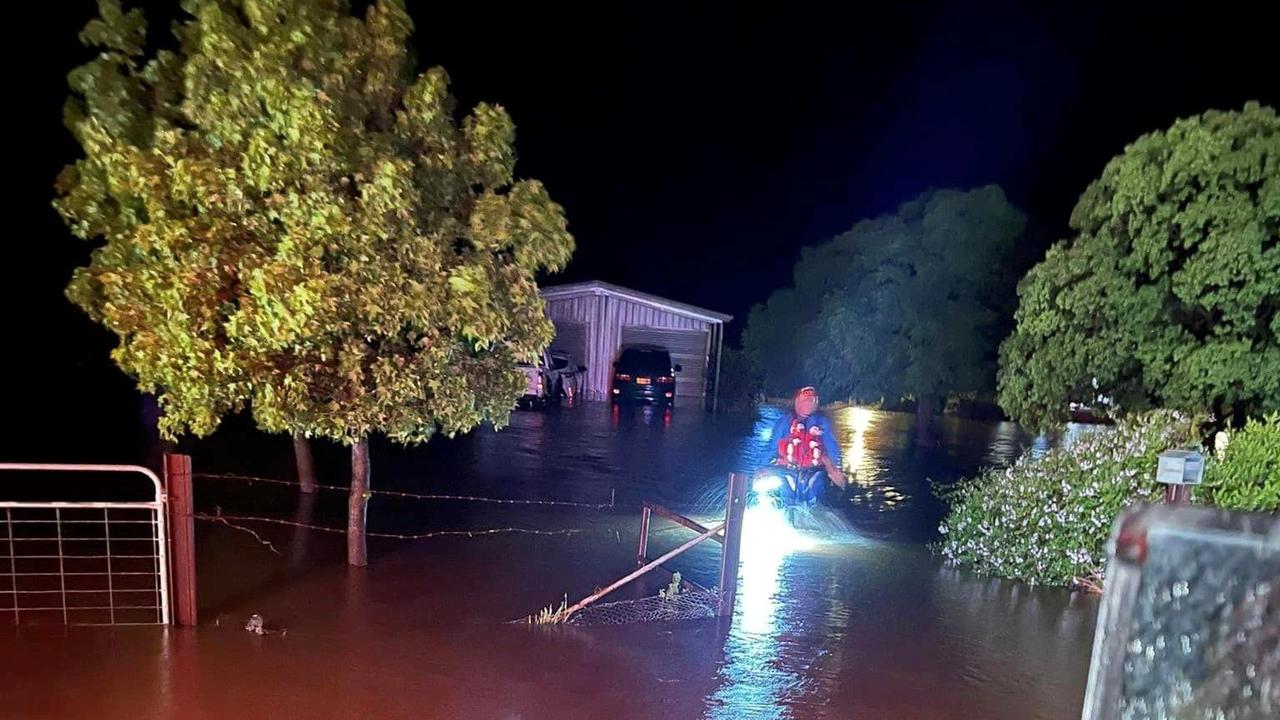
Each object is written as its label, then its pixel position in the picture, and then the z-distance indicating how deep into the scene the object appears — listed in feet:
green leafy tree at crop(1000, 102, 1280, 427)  26.18
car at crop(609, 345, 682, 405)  83.76
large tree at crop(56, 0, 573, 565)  17.72
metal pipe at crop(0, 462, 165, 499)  16.00
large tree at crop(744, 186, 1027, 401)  58.80
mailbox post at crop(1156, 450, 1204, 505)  17.11
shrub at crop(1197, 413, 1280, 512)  20.97
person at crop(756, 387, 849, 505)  28.71
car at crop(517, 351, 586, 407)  73.05
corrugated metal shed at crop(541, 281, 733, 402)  91.09
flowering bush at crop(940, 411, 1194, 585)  24.43
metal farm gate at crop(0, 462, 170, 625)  18.03
